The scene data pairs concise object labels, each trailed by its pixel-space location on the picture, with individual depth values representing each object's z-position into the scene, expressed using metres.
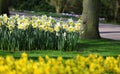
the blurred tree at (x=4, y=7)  21.17
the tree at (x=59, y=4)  58.22
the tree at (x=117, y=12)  52.06
